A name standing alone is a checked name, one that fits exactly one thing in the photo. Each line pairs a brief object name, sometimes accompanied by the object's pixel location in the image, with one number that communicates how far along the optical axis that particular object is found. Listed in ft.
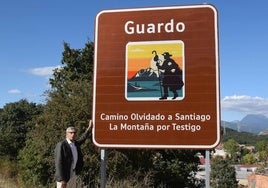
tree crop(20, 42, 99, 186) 49.32
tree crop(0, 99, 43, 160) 128.06
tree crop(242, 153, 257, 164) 529.36
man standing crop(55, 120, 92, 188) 24.67
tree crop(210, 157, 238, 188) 292.61
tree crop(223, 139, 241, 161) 536.01
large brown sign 20.98
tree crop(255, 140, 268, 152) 542.16
